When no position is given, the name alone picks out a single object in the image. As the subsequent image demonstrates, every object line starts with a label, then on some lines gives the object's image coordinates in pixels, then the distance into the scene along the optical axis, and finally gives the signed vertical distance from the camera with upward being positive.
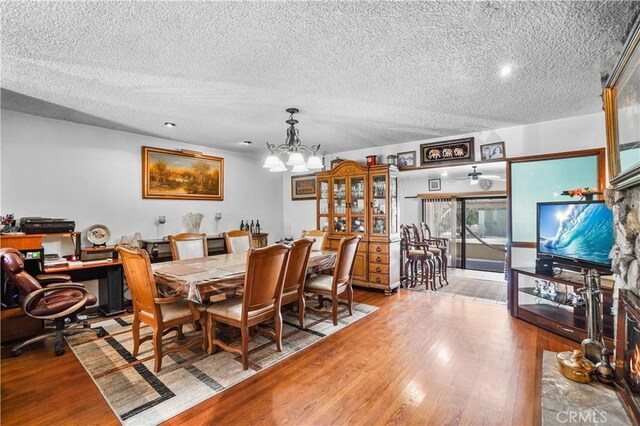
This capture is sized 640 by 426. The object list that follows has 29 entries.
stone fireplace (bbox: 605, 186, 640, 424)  1.62 -0.49
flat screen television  2.65 -0.21
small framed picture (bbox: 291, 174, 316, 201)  6.00 +0.56
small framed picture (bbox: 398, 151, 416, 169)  4.78 +0.89
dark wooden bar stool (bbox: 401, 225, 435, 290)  5.00 -0.81
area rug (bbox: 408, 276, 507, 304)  4.42 -1.27
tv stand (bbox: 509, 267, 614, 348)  2.84 -1.08
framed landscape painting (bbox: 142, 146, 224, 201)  4.36 +0.65
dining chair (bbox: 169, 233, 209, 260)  3.47 -0.38
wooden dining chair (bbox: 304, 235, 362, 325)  3.28 -0.78
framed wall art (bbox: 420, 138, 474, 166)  4.23 +0.93
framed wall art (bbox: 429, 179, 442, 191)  7.23 +0.71
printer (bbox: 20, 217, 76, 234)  3.04 -0.10
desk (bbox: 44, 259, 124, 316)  3.54 -0.81
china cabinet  4.60 -0.04
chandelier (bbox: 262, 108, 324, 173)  3.11 +0.60
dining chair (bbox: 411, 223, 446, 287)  5.32 -0.77
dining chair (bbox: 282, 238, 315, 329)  2.81 -0.61
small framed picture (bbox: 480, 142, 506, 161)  3.97 +0.84
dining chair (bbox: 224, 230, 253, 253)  3.99 -0.37
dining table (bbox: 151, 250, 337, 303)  2.31 -0.51
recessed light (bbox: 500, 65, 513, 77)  2.29 +1.14
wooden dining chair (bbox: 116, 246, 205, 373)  2.26 -0.78
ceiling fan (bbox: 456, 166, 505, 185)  6.01 +0.79
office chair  2.55 -0.78
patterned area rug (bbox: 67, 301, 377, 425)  1.94 -1.24
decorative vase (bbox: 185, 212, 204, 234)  4.73 -0.10
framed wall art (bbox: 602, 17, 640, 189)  1.54 +0.58
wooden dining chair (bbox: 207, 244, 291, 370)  2.34 -0.76
